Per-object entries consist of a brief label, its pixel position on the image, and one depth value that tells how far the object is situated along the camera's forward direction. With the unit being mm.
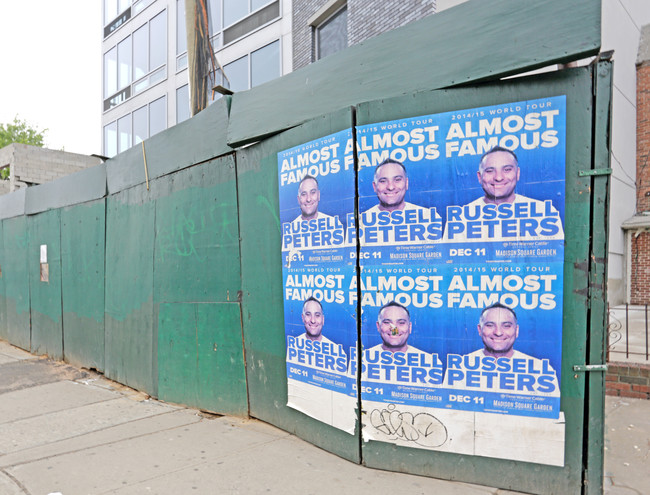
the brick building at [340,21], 9422
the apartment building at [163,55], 14688
